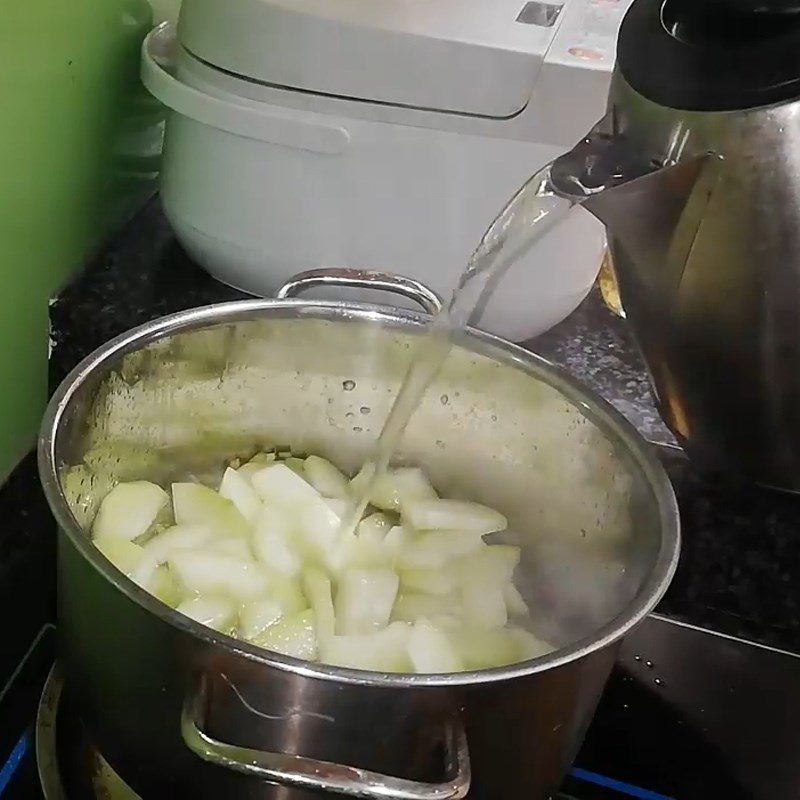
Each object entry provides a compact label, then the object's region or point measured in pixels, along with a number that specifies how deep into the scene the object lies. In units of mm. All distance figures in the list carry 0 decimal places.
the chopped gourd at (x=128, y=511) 653
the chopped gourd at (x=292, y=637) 604
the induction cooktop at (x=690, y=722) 727
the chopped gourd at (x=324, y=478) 732
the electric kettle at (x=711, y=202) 426
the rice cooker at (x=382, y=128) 656
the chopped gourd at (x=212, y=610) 607
